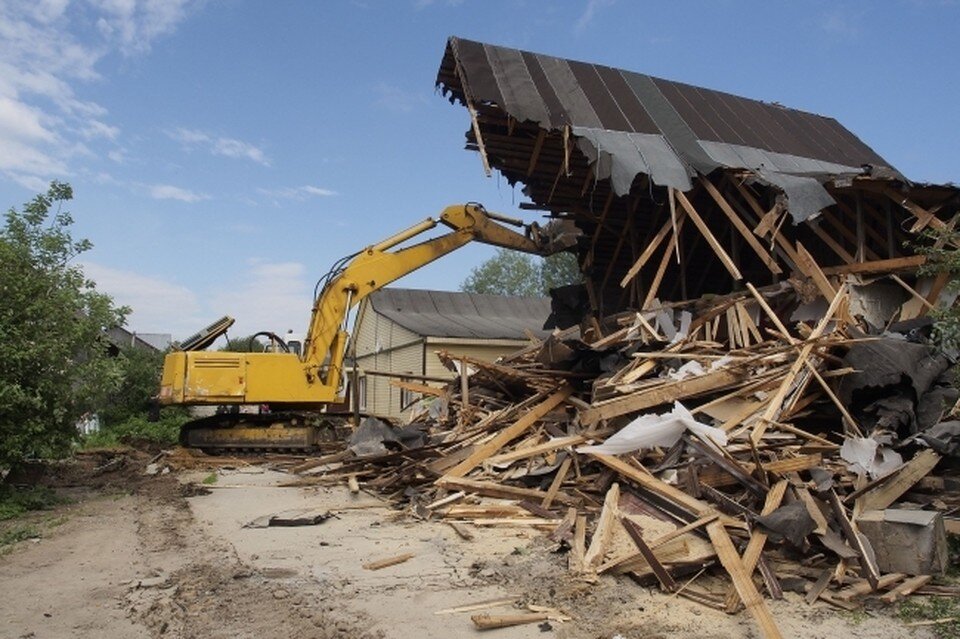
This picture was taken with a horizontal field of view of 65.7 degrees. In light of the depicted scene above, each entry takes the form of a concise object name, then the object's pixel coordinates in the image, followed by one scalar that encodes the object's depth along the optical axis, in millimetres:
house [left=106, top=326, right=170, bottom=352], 39375
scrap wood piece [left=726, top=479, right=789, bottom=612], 5004
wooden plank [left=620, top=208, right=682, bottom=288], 11219
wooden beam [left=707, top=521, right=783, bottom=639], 4504
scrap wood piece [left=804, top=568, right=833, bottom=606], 5145
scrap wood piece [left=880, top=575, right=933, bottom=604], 5043
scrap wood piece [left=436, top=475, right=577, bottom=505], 8172
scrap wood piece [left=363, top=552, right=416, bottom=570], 6246
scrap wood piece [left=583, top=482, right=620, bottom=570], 5832
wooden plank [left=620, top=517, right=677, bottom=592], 5297
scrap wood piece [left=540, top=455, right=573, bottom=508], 8008
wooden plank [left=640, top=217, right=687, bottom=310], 10703
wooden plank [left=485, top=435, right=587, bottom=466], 8773
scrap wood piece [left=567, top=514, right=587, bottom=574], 5841
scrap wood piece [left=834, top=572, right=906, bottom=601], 5102
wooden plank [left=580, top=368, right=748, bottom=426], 8414
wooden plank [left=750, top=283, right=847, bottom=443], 7435
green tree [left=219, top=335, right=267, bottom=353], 16062
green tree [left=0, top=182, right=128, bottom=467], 9227
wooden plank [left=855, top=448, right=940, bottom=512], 6289
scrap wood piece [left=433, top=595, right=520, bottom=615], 4994
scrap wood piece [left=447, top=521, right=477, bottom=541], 7269
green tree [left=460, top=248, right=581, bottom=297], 73044
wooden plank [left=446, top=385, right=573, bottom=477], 9375
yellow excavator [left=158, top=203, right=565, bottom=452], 15000
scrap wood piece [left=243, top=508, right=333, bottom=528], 8211
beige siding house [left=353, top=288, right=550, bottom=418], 25453
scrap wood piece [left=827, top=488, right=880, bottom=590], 5238
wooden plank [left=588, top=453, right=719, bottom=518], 6348
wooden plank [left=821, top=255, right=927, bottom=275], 9992
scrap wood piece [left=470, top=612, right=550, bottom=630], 4621
